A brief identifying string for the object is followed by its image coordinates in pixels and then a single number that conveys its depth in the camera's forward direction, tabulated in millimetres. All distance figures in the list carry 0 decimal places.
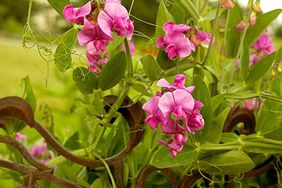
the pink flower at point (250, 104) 907
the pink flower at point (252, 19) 740
